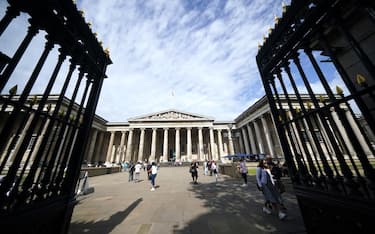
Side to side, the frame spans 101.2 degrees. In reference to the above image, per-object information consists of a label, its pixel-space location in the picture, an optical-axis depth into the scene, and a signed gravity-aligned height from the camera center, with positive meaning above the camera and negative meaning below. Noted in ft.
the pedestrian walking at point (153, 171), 29.63 -0.12
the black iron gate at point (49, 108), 5.24 +2.74
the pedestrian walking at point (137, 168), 44.37 +0.90
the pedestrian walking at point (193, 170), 34.91 -0.01
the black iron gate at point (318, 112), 5.48 +2.42
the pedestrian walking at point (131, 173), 44.51 -0.43
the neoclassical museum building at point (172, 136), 111.45 +27.24
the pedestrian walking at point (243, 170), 29.66 -0.23
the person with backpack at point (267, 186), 14.33 -1.68
